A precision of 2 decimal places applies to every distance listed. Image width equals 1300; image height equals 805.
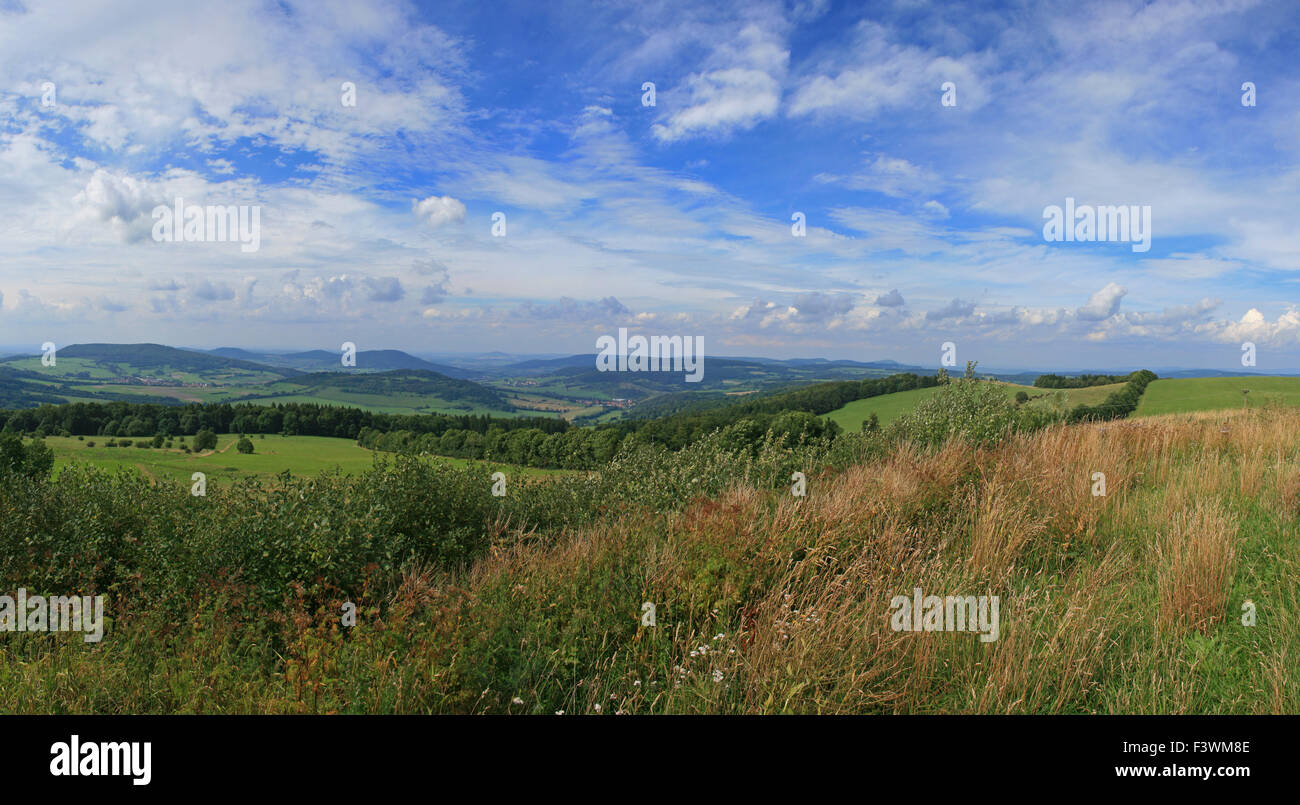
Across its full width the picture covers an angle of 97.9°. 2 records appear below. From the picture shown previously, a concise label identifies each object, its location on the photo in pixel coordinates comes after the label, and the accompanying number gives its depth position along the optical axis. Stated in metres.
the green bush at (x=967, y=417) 10.36
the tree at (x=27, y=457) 10.16
